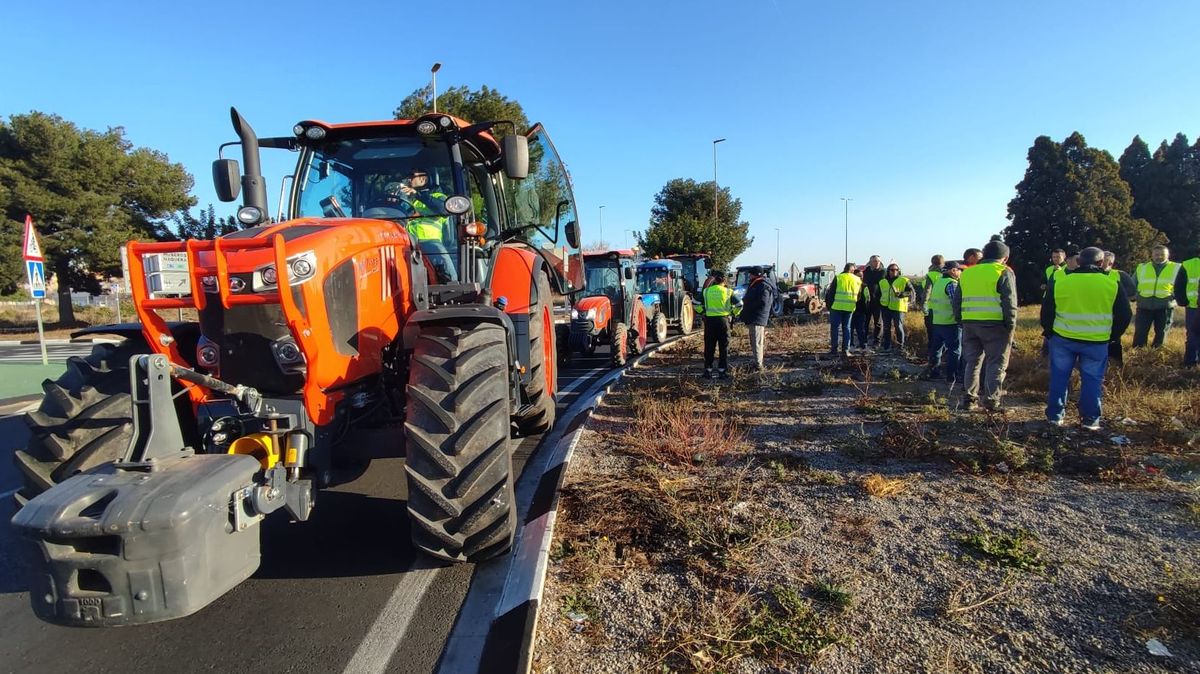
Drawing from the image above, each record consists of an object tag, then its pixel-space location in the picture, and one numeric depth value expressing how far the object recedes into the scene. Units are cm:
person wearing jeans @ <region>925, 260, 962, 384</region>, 797
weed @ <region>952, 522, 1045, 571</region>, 306
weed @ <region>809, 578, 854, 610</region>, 275
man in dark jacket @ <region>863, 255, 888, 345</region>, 1133
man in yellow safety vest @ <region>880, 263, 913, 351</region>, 1098
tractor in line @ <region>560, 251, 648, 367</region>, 1033
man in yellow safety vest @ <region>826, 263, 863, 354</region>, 1031
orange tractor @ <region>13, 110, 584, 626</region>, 204
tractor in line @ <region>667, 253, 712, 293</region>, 2091
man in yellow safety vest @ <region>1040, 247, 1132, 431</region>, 535
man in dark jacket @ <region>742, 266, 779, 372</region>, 914
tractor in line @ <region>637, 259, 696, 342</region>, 1595
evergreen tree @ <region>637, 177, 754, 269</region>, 3123
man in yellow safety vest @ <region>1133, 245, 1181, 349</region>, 880
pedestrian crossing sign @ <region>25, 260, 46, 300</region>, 1098
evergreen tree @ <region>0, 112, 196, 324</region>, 2541
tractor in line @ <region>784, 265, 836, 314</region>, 2425
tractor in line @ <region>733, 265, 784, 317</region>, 2068
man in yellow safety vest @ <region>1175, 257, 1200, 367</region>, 772
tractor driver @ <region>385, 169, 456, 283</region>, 442
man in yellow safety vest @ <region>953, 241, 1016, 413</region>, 616
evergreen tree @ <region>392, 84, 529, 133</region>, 1948
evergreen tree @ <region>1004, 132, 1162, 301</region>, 2275
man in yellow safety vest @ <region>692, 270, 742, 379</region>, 905
